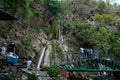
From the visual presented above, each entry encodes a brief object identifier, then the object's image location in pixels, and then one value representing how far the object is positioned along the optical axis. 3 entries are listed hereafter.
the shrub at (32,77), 6.12
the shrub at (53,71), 6.75
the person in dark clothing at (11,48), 7.72
